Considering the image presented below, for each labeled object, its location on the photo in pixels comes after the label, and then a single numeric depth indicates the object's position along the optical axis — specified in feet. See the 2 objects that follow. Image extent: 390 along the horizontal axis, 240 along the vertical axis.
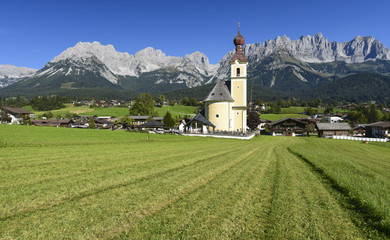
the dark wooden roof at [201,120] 145.18
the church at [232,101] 150.41
